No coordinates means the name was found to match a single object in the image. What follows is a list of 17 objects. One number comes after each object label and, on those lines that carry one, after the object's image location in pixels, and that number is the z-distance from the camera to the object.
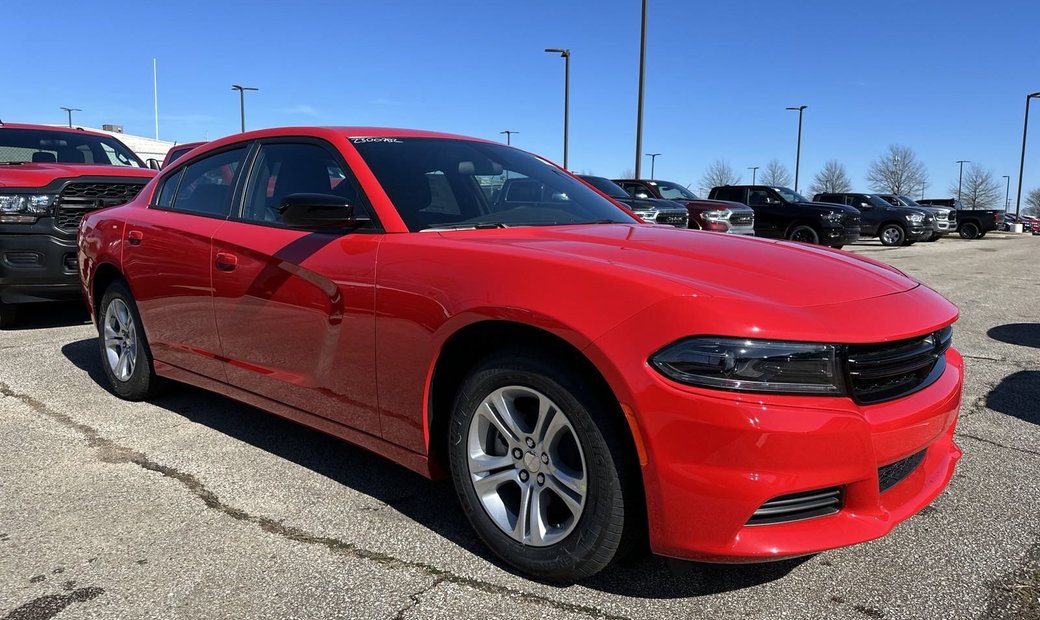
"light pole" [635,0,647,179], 18.08
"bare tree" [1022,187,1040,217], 106.75
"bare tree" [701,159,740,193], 83.19
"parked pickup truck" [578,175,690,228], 13.17
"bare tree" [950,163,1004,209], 84.81
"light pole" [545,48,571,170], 24.06
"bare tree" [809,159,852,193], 81.88
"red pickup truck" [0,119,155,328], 6.62
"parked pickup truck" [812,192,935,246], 24.02
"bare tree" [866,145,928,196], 74.94
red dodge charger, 2.10
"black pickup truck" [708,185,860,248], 17.94
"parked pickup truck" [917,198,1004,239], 30.63
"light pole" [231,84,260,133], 37.15
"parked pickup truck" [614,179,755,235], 15.08
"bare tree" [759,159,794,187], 83.50
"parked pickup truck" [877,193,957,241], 25.58
